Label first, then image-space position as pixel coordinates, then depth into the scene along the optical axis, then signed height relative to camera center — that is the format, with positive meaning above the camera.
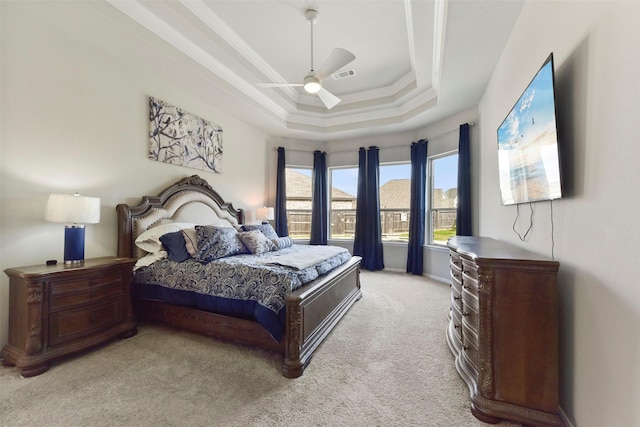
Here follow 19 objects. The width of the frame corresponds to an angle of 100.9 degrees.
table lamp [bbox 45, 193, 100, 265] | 2.11 +0.01
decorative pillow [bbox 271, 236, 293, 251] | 3.50 -0.33
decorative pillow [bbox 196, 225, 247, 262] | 2.71 -0.27
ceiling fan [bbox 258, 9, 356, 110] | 2.66 +1.64
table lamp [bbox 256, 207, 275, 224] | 4.91 +0.09
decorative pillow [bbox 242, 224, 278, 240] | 3.83 -0.15
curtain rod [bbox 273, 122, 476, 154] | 4.62 +1.52
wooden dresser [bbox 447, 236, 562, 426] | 1.43 -0.66
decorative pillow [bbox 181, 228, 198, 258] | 2.76 -0.25
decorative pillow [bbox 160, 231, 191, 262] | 2.73 -0.30
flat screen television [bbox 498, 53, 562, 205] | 1.45 +0.50
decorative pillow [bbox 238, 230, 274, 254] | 3.16 -0.28
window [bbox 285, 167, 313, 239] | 5.96 +0.34
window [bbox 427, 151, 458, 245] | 4.70 +0.45
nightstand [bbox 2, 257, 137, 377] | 1.91 -0.74
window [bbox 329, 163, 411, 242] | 5.50 +0.41
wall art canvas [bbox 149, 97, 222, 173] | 3.25 +1.09
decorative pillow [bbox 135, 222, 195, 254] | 2.88 -0.25
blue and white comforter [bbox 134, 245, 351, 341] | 2.06 -0.56
